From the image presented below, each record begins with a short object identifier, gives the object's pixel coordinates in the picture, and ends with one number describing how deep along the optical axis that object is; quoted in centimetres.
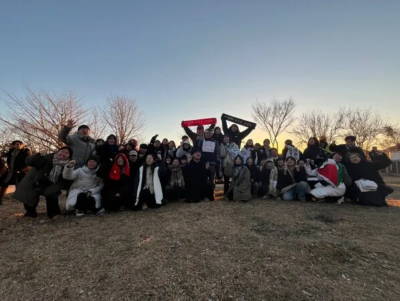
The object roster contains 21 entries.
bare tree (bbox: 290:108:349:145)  2795
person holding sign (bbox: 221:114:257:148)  837
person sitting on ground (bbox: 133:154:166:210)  578
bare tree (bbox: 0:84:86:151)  1216
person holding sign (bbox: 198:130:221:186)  738
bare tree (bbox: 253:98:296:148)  2774
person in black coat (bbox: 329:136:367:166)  687
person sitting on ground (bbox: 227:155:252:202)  661
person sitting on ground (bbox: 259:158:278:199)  707
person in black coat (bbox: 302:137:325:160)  745
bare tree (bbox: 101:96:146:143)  1610
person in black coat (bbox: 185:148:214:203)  665
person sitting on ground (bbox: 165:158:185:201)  663
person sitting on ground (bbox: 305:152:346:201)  641
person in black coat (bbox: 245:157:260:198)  729
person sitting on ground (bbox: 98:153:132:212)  560
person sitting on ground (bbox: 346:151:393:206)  629
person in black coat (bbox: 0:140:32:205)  695
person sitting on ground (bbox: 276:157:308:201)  679
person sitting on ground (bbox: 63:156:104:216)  529
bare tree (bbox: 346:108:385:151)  2769
